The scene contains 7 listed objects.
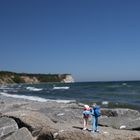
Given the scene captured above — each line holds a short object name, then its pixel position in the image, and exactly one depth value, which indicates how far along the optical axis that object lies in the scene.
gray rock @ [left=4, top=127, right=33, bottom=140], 5.68
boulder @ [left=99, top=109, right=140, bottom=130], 6.40
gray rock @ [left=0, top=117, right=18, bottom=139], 5.99
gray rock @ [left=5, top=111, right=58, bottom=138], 5.75
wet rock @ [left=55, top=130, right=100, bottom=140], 5.22
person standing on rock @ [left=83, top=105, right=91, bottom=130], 5.86
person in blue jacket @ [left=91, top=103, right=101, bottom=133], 5.62
